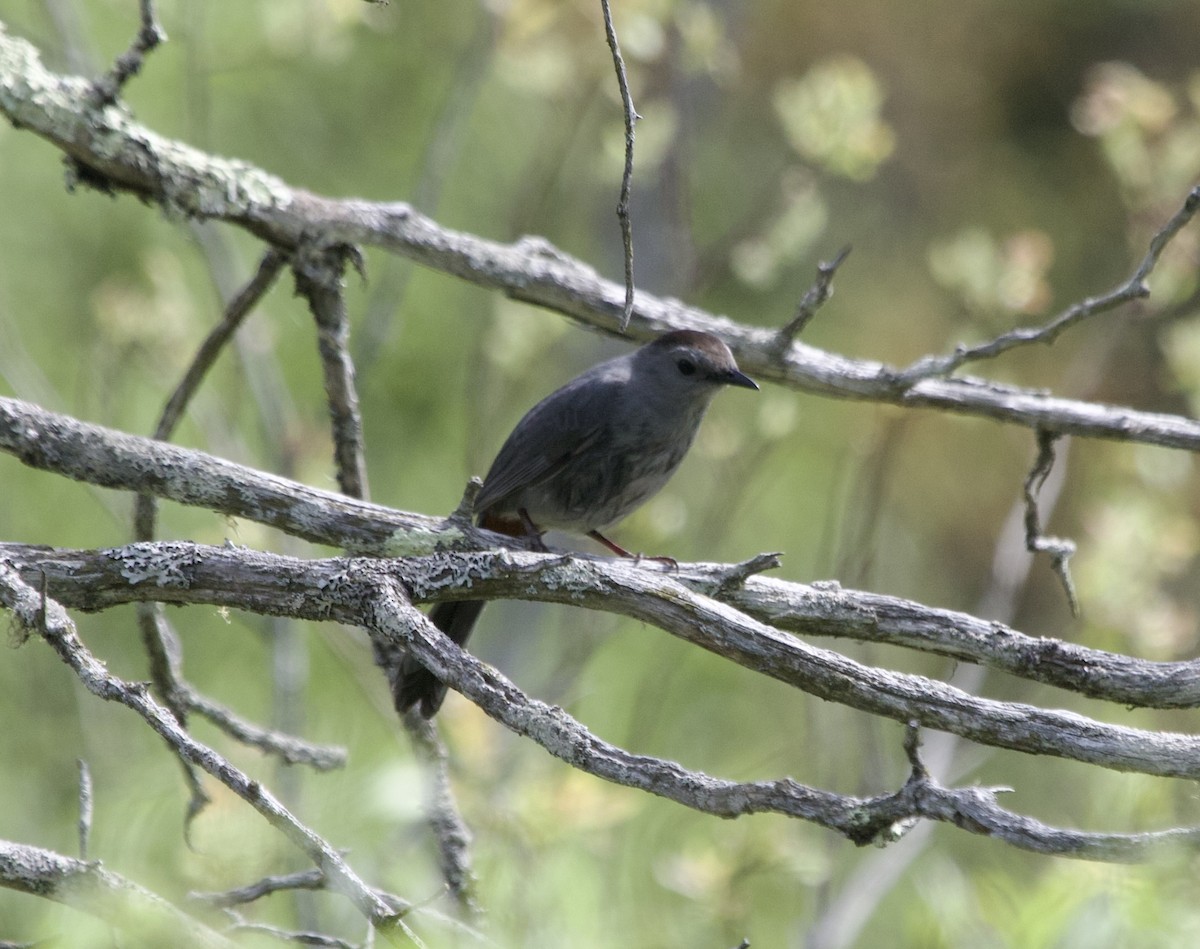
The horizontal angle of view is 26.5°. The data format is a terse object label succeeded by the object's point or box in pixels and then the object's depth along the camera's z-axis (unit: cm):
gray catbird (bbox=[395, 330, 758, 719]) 807
